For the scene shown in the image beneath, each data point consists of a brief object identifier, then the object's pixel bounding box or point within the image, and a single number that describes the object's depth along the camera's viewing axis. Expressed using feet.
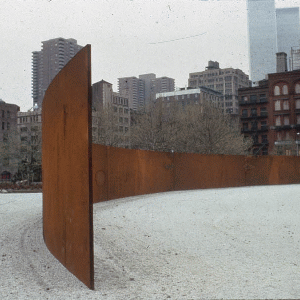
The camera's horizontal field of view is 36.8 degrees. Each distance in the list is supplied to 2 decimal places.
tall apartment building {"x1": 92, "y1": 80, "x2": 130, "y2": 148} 169.99
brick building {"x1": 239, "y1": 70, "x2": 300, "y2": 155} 266.16
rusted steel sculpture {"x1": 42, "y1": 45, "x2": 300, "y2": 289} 16.88
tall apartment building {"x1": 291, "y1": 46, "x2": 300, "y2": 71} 359.50
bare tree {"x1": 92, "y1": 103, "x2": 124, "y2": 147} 169.78
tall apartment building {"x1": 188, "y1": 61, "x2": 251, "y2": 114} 585.22
